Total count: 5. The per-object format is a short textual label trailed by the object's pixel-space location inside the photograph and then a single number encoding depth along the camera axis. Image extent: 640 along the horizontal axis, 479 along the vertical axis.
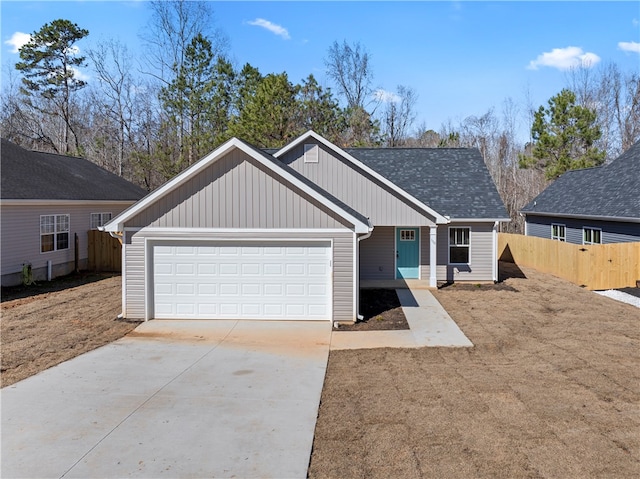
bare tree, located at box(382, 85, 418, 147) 42.16
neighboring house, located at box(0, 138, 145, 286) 16.42
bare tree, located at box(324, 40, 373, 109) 41.78
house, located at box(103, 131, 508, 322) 12.02
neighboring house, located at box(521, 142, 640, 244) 18.53
